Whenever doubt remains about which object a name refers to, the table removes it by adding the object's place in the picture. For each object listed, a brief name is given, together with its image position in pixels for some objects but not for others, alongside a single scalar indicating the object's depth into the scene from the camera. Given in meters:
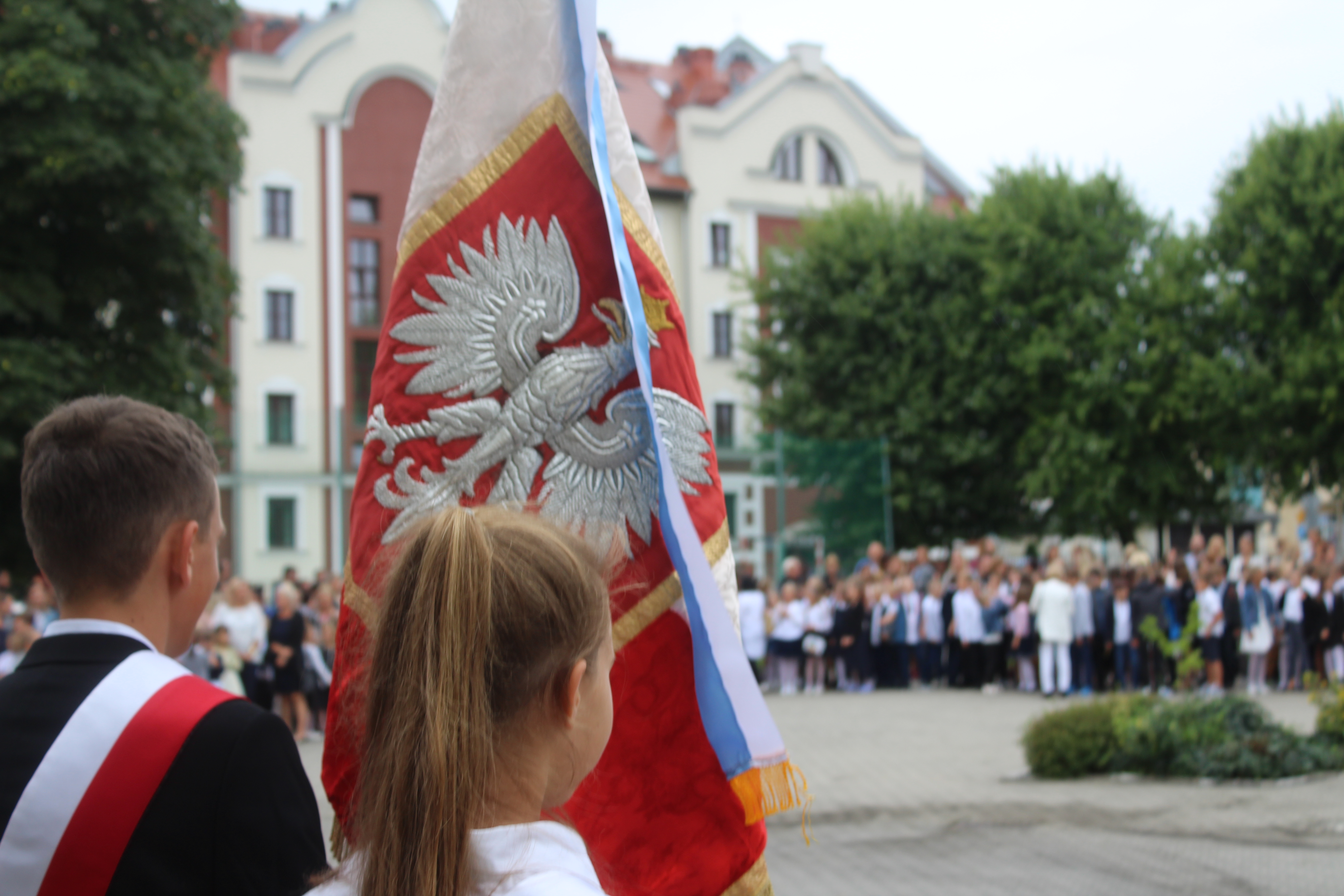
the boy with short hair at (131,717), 1.63
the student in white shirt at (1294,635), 15.85
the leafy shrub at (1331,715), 10.20
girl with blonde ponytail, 1.30
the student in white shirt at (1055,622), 16.17
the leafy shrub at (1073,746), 10.36
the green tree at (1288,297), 21.81
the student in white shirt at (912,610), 18.17
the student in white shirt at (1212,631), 15.62
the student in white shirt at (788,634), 18.30
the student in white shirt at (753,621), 18.03
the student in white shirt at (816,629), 18.31
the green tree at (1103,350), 23.70
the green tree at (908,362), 26.05
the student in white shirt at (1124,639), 15.96
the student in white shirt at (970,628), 17.72
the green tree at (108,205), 18.83
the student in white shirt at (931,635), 18.14
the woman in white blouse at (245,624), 12.98
